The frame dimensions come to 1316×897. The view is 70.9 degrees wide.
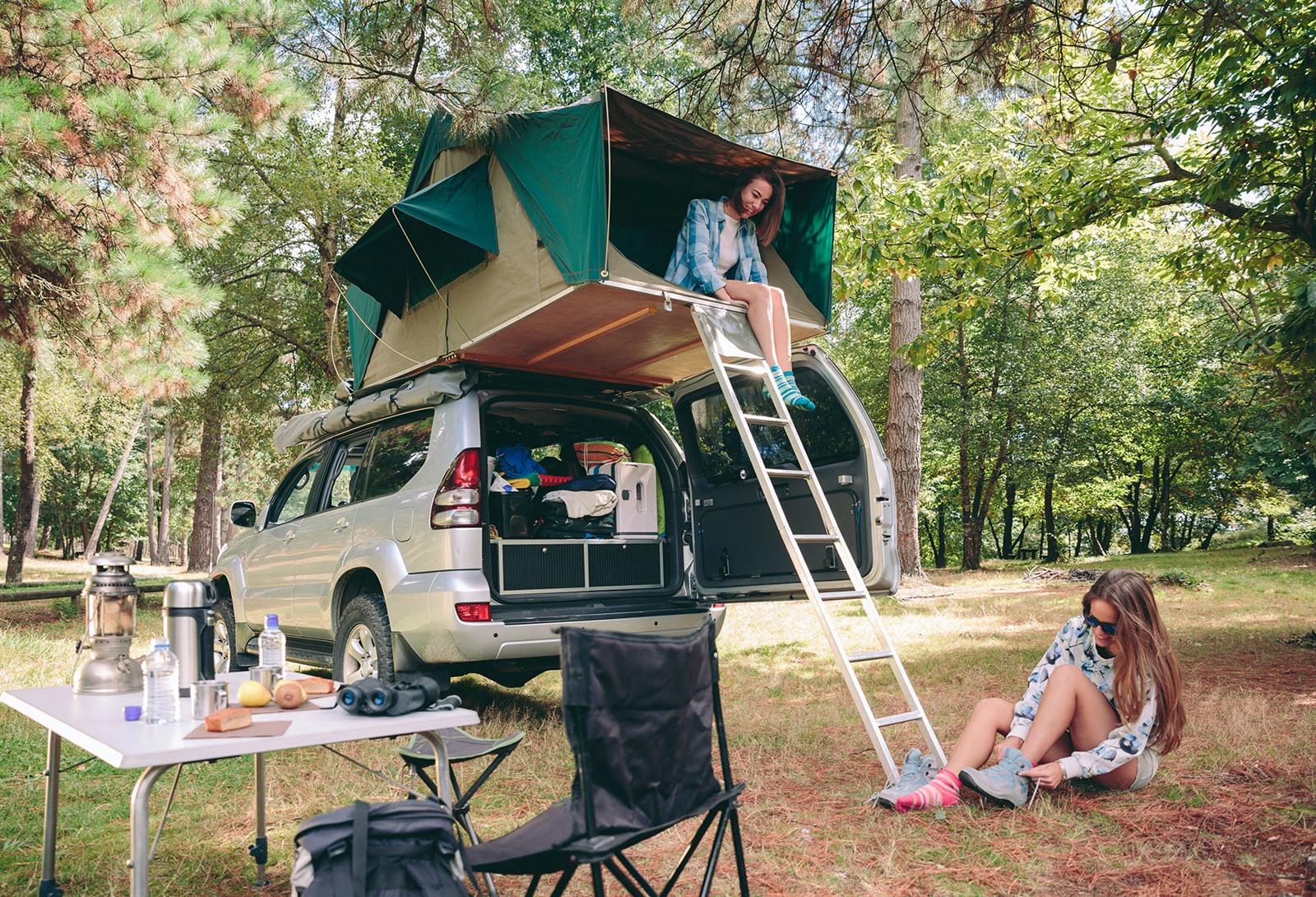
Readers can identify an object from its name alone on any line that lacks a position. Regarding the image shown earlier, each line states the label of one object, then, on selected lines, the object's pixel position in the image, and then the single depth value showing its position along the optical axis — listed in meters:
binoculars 2.40
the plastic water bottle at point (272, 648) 2.85
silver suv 4.64
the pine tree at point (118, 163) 5.68
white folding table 1.98
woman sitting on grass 3.59
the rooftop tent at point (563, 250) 4.55
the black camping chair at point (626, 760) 2.15
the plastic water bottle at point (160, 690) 2.39
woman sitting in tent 4.97
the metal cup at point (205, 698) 2.51
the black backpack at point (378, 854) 1.90
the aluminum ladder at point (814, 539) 3.98
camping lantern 2.90
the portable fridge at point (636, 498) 5.45
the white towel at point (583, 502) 5.28
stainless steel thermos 2.72
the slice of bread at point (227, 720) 2.16
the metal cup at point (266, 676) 2.78
